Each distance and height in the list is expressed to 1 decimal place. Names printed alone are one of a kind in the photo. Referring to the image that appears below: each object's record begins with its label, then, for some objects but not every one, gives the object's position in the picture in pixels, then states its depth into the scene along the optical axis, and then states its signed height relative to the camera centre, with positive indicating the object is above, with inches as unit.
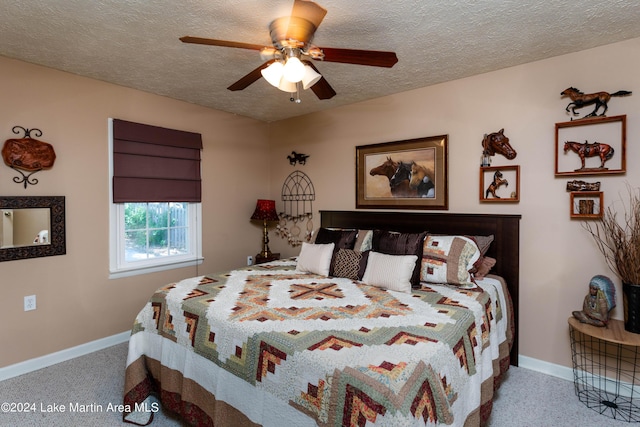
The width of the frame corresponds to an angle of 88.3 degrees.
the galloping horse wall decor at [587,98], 90.5 +31.2
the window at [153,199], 123.8 +4.5
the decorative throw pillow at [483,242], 104.0 -10.2
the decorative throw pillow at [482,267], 101.5 -17.9
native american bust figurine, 84.0 -23.6
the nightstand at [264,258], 161.6 -23.9
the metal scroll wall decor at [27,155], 99.0 +17.2
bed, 51.1 -24.9
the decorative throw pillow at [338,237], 116.5 -10.0
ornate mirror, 99.5 -5.4
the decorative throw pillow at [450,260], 94.6 -14.9
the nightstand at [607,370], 82.9 -45.2
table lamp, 162.7 -1.8
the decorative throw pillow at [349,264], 103.7 -17.3
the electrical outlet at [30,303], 104.3 -29.5
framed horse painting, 121.1 +14.1
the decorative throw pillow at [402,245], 96.7 -11.1
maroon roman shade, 123.2 +18.7
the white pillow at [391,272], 91.4 -17.7
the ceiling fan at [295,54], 68.7 +34.3
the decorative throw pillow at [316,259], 109.4 -16.7
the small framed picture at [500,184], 106.2 +8.7
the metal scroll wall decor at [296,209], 164.1 +0.5
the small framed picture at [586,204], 92.2 +1.6
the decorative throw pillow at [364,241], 114.0 -10.9
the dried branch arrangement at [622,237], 84.2 -7.5
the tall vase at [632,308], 81.0 -24.5
